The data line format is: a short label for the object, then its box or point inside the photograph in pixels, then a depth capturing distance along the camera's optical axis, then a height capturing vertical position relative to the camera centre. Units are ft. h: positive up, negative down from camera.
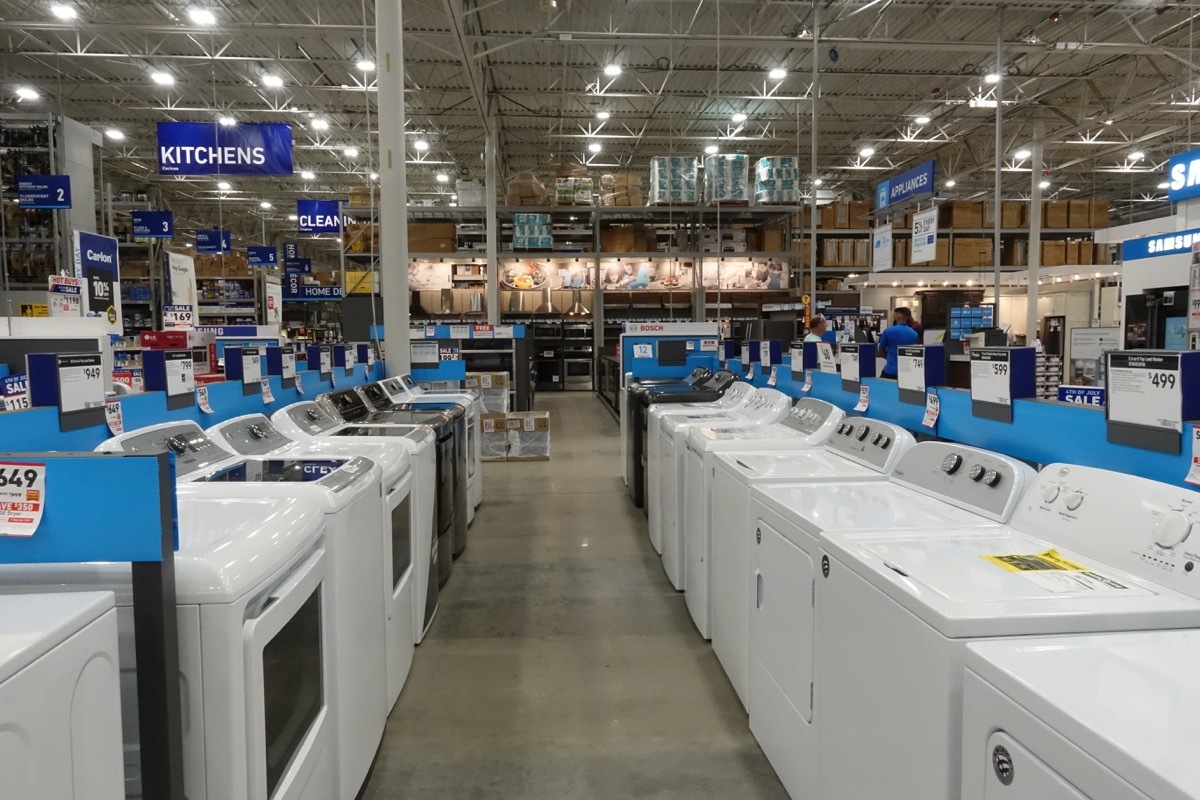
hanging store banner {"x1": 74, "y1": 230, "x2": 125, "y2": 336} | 22.90 +2.60
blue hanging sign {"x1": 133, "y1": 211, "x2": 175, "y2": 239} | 35.40 +6.32
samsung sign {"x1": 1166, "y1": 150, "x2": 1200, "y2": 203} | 18.90 +4.57
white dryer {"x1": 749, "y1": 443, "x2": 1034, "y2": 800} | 5.97 -1.80
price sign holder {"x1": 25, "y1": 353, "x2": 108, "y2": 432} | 6.23 -0.30
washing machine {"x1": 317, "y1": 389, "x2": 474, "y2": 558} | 12.41 -1.25
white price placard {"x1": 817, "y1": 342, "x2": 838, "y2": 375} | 11.85 -0.22
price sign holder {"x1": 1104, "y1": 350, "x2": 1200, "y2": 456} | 4.81 -0.38
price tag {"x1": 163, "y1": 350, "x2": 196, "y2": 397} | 8.32 -0.26
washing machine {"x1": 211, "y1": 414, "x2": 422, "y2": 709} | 8.46 -1.80
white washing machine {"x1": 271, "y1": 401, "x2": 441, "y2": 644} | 10.23 -1.80
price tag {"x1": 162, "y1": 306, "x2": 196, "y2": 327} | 30.66 +1.51
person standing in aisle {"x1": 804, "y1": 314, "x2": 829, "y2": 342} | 25.05 +0.70
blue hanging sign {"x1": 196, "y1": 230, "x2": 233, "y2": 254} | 43.58 +6.69
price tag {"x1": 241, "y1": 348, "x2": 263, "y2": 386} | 10.41 -0.24
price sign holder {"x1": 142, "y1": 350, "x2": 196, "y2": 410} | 8.16 -0.29
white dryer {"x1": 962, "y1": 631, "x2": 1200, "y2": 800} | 2.85 -1.63
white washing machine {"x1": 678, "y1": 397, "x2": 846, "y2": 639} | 9.98 -1.57
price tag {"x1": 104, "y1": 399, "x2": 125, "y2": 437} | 7.09 -0.67
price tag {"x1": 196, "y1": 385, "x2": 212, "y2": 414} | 9.11 -0.62
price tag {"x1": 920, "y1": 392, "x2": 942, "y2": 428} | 8.33 -0.75
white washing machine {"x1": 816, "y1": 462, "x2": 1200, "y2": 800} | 4.00 -1.51
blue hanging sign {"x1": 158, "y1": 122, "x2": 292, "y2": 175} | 23.86 +6.82
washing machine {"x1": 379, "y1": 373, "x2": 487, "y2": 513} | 16.20 -1.25
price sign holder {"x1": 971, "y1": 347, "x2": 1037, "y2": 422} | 6.94 -0.34
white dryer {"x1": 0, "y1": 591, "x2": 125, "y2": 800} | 2.89 -1.54
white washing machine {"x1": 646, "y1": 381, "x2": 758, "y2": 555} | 14.02 -1.56
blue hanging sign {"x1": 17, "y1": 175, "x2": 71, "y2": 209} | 24.94 +5.69
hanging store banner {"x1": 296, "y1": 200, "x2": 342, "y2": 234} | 37.42 +7.09
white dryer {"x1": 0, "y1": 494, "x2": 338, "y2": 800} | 4.13 -1.80
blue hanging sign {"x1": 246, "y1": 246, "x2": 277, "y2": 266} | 45.33 +6.01
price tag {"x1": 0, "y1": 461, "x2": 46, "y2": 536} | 3.72 -0.77
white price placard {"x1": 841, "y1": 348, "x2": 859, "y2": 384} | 10.82 -0.28
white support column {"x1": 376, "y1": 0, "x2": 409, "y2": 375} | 15.53 +4.20
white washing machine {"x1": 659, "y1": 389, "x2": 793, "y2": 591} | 11.95 -1.84
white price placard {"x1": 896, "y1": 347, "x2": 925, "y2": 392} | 8.61 -0.28
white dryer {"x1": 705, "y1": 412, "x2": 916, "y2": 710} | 7.94 -1.59
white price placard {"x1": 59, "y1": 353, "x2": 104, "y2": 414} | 6.37 -0.29
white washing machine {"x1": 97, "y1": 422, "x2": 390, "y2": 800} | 6.21 -1.82
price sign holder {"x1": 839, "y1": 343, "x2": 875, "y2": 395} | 10.61 -0.28
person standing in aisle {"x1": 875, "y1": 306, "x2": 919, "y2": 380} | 23.35 +0.37
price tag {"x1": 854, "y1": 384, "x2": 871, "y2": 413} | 10.36 -0.76
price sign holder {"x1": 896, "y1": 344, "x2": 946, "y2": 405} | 8.53 -0.29
